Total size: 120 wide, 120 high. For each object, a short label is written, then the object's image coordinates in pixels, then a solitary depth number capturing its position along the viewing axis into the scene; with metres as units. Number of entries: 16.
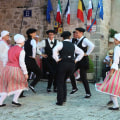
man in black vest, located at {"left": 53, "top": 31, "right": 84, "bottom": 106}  4.62
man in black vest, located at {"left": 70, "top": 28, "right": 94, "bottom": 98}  5.61
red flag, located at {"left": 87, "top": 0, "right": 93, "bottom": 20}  8.99
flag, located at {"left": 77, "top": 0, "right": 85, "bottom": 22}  9.18
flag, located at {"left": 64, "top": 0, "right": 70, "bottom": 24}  9.35
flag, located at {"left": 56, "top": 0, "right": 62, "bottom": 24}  9.49
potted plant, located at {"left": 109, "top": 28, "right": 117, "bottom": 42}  10.38
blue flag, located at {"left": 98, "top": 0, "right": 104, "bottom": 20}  8.99
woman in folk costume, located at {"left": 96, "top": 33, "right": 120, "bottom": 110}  4.30
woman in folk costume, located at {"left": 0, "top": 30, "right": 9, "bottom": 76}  4.84
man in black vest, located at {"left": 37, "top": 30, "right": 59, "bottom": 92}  6.34
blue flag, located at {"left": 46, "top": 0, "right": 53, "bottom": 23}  9.76
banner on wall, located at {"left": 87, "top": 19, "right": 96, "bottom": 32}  9.20
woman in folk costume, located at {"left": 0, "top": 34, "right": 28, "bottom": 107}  4.45
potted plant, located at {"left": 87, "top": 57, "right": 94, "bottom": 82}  8.70
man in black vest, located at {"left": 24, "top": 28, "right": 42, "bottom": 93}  5.70
